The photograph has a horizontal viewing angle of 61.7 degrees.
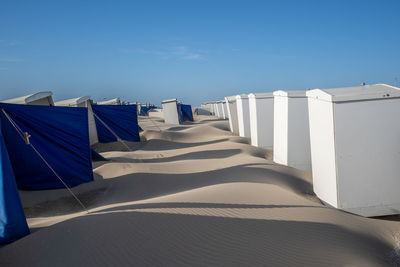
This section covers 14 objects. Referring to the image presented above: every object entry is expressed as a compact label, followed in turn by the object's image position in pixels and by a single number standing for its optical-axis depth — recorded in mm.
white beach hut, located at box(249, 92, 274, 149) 13039
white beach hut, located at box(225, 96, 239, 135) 21141
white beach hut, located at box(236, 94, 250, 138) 16844
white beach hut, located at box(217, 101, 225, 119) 41538
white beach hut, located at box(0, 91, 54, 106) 9539
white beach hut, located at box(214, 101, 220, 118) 45319
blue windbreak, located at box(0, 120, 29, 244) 4992
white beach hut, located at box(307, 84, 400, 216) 6145
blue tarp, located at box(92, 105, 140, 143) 16578
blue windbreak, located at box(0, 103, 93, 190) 8156
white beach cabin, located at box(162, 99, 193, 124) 28639
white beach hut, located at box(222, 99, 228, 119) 39006
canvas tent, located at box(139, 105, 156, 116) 51781
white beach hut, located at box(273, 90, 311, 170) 9406
